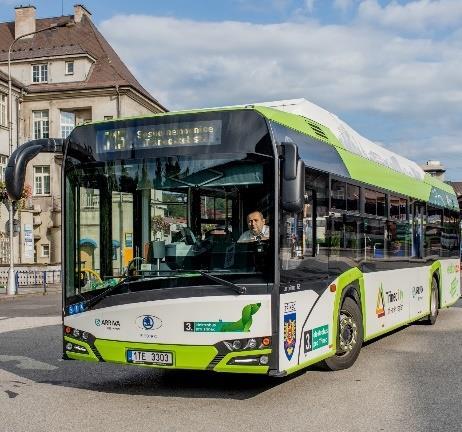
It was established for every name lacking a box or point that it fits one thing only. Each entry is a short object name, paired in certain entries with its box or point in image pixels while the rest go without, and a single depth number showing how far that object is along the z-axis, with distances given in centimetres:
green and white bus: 709
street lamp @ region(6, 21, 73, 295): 3015
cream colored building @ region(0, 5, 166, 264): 4997
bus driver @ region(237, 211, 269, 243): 722
